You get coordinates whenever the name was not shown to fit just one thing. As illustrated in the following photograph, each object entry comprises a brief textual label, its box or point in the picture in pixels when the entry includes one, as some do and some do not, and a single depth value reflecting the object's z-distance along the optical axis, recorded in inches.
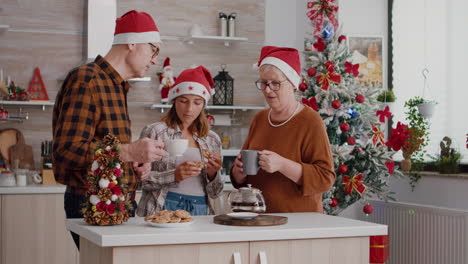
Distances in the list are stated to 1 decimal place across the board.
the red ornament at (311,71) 174.4
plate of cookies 81.7
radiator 160.9
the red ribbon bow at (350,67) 174.6
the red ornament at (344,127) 168.4
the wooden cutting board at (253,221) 86.4
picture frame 207.8
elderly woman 99.7
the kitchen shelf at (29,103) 198.4
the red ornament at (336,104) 169.6
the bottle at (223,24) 224.8
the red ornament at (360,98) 172.2
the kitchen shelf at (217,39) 220.2
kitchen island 76.9
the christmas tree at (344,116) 171.5
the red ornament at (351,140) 173.2
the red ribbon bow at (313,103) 173.2
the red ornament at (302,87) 177.5
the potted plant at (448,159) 173.6
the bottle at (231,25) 225.1
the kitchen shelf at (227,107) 215.5
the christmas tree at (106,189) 81.8
